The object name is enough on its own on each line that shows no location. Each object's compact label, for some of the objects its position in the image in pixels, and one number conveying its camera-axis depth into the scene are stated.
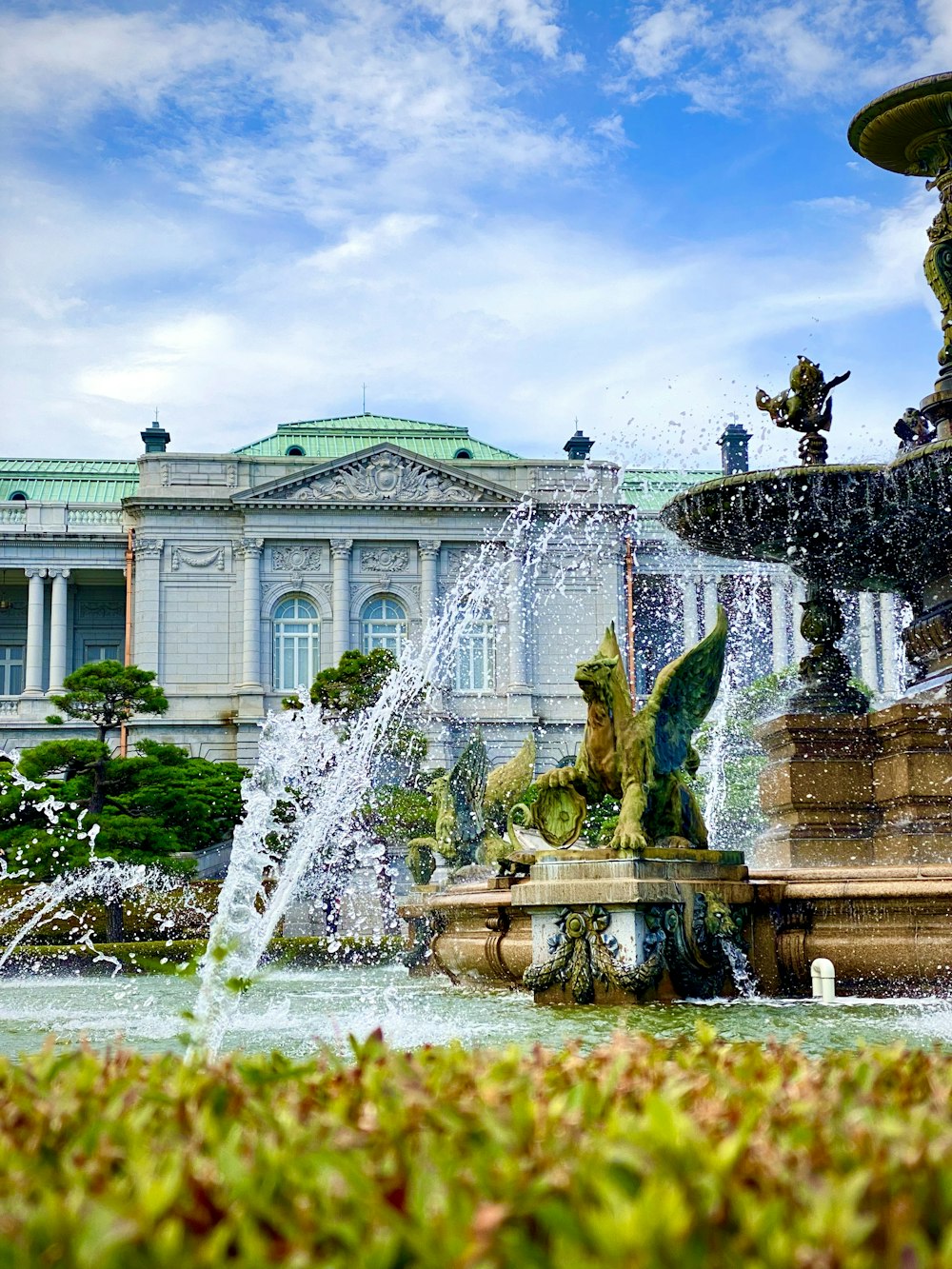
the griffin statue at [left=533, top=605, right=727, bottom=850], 10.04
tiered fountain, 10.75
